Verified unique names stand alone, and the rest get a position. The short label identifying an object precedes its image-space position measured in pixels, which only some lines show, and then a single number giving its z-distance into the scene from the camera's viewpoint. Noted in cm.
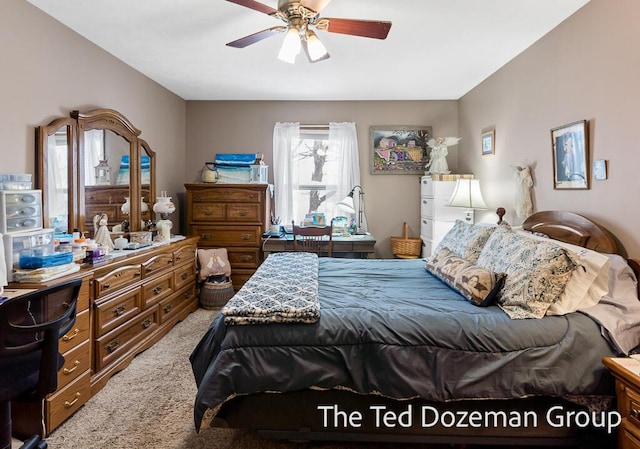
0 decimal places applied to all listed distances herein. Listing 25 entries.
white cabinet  388
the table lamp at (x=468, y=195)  342
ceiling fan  192
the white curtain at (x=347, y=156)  448
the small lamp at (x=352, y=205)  418
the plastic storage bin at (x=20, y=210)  186
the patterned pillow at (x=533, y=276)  171
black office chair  130
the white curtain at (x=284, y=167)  450
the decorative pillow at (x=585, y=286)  172
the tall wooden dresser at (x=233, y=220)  408
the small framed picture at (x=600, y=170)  208
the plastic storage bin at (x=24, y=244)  184
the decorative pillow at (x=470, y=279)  187
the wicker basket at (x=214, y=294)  390
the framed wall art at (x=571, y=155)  223
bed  158
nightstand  139
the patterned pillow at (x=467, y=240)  247
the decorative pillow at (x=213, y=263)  392
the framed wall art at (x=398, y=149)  448
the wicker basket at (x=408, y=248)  430
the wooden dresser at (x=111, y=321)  193
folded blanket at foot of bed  166
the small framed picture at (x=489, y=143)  350
